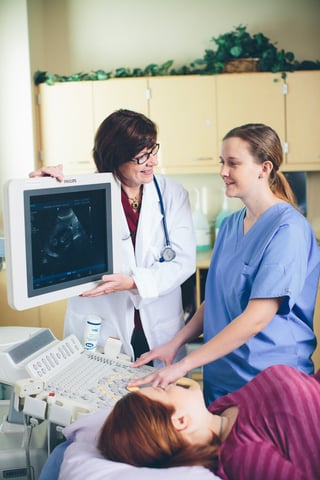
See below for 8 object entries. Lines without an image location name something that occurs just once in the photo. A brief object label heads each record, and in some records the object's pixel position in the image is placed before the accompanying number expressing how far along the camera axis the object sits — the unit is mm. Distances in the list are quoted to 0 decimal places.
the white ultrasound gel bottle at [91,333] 1850
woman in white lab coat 1928
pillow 1191
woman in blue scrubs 1667
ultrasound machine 1525
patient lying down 1248
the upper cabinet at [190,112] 3873
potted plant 3861
